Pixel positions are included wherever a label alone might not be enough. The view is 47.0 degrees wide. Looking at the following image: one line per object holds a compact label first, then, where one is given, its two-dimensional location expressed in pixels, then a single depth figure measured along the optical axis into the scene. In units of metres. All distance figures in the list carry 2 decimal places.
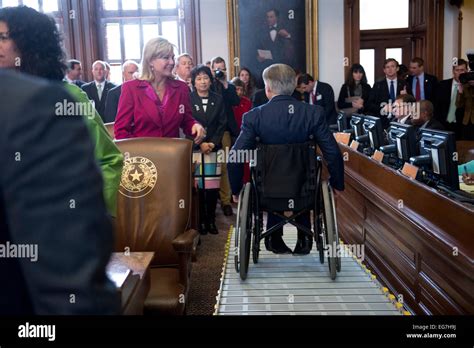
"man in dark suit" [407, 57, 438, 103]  6.62
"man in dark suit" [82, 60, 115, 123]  5.80
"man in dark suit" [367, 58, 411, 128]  6.35
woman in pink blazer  3.16
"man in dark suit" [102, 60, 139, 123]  4.41
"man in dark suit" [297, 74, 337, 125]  6.60
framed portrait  7.62
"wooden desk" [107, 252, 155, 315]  1.23
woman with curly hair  1.08
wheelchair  2.81
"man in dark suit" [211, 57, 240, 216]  5.05
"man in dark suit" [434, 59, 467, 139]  6.55
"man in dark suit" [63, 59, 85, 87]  5.73
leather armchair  2.24
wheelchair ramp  2.24
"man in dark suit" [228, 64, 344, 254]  2.93
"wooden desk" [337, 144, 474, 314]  1.69
